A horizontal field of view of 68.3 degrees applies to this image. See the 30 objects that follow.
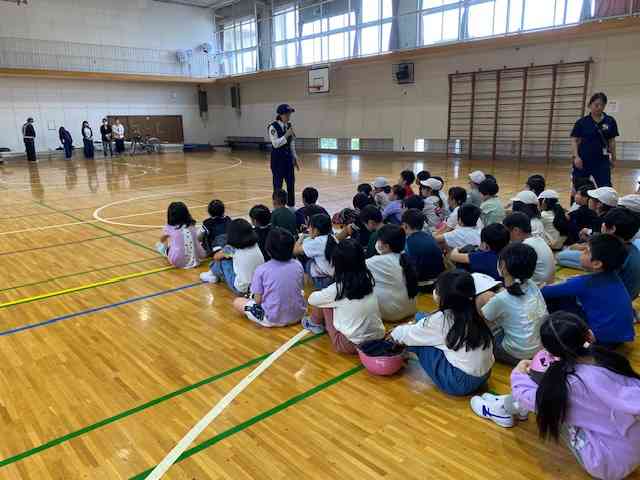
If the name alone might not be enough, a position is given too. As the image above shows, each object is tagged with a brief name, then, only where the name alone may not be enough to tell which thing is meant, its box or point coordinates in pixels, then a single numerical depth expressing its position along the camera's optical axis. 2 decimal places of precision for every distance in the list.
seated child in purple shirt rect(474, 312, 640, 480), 1.62
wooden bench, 21.78
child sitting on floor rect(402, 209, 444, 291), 3.61
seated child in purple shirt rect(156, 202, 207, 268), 4.45
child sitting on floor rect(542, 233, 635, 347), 2.40
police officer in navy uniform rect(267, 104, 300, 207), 6.74
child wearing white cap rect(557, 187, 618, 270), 3.84
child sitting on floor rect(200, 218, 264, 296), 3.50
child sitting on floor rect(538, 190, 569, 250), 4.40
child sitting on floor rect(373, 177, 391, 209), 5.66
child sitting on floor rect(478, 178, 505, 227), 4.54
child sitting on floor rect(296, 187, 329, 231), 4.86
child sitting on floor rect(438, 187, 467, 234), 4.35
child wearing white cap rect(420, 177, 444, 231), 5.01
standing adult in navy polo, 5.41
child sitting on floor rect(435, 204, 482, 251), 3.72
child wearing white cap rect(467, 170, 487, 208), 5.28
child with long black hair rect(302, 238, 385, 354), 2.63
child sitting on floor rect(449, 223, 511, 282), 3.04
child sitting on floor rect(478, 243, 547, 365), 2.35
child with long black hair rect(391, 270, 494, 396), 2.16
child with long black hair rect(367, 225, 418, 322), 3.04
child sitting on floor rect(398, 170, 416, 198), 5.68
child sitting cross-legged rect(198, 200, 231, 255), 4.51
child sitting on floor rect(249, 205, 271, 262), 3.98
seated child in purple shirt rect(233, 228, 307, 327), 3.09
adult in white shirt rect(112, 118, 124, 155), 18.91
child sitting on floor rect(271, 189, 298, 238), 4.59
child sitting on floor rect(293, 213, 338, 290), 3.55
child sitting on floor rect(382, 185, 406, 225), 4.82
